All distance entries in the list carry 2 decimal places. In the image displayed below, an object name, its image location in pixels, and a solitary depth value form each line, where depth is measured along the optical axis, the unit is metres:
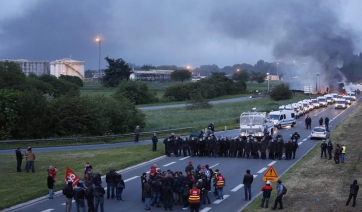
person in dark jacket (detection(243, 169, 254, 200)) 21.20
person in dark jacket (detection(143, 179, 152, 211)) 19.98
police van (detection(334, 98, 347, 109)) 79.19
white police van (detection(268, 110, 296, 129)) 53.20
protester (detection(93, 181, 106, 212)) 18.94
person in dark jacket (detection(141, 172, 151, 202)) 20.95
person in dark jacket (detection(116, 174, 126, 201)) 21.39
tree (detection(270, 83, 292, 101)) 90.89
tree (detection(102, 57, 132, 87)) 128.76
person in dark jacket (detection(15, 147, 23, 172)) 27.28
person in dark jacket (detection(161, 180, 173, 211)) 20.16
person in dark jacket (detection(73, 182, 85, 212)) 18.38
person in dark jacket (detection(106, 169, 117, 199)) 21.56
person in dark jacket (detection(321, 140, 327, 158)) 33.46
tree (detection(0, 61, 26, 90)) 56.34
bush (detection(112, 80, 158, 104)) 90.38
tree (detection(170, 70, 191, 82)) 181.50
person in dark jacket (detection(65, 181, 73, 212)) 18.61
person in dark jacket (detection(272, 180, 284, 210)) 19.94
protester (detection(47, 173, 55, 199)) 21.64
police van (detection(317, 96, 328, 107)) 82.86
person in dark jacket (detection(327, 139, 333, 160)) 33.16
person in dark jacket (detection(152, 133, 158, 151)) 35.97
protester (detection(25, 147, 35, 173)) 27.09
